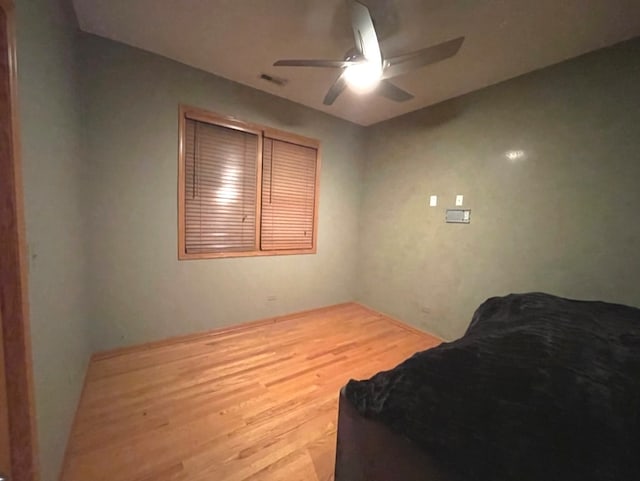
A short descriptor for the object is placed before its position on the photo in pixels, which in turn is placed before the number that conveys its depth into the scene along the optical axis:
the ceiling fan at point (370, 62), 1.43
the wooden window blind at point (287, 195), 2.99
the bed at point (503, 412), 0.64
